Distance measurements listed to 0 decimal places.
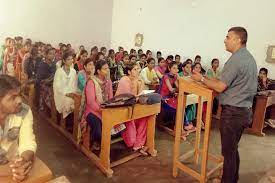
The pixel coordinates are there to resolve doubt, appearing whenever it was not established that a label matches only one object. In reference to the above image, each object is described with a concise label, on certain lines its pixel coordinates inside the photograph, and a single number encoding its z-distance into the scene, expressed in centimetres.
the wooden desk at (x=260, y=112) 479
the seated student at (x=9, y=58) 626
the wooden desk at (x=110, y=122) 311
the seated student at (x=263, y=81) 525
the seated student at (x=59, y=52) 607
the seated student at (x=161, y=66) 594
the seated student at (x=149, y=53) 708
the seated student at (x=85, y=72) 417
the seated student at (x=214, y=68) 599
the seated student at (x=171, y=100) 450
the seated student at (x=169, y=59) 624
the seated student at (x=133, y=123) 360
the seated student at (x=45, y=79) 459
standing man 250
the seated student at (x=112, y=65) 550
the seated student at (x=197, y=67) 522
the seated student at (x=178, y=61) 600
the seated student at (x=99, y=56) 501
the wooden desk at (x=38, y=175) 142
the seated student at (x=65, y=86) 401
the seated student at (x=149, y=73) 550
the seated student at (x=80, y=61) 549
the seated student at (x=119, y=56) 690
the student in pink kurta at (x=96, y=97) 342
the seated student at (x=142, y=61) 619
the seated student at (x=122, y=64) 564
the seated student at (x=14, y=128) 162
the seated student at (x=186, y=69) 551
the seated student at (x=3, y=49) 652
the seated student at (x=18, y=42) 674
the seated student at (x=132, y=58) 555
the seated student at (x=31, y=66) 555
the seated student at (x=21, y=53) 628
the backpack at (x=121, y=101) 307
